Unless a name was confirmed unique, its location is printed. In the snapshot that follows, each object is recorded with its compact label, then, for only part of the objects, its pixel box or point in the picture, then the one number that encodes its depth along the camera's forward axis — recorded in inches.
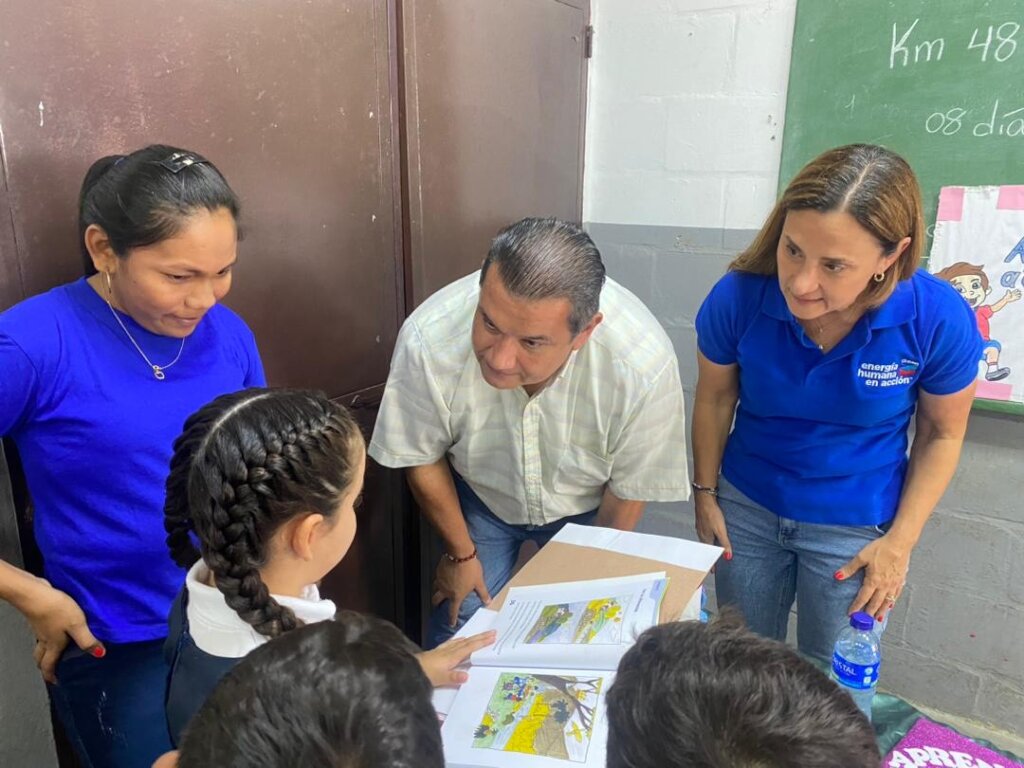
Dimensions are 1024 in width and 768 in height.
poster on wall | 66.0
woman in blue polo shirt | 46.1
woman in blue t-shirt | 38.2
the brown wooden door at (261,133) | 41.3
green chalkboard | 63.9
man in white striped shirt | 54.4
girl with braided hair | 31.7
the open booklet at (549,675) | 33.0
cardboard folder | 43.7
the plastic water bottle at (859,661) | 41.3
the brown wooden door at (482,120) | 65.1
